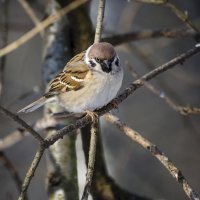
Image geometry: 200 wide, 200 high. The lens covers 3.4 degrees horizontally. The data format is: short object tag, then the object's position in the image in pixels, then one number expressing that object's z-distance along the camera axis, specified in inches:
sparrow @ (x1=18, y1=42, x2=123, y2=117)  144.1
